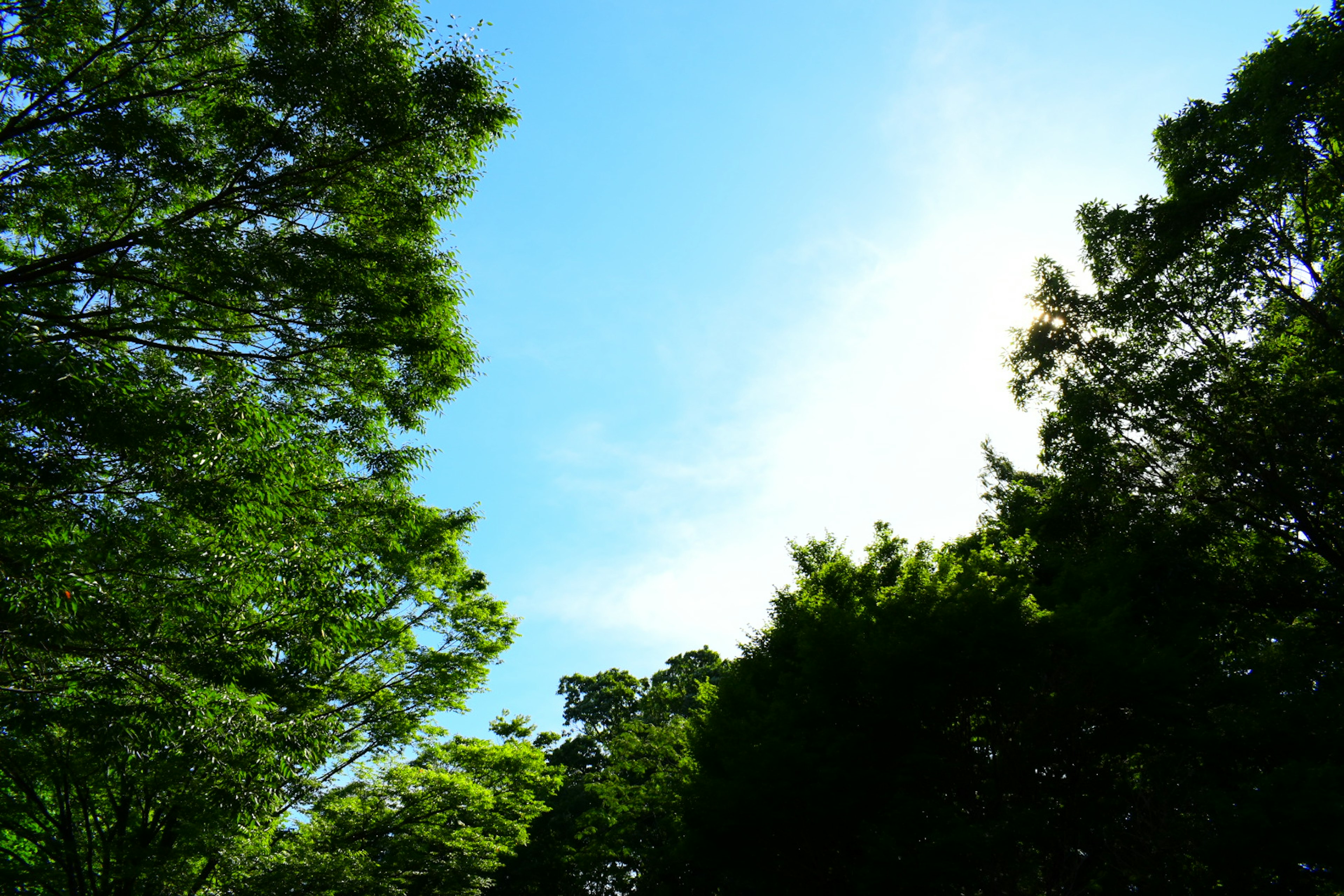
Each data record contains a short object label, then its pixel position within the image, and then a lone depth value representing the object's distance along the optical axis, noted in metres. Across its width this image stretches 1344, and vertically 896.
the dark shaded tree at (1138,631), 10.37
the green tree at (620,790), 19.52
